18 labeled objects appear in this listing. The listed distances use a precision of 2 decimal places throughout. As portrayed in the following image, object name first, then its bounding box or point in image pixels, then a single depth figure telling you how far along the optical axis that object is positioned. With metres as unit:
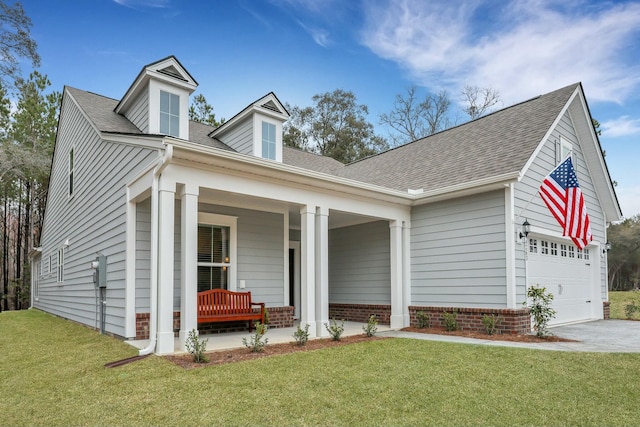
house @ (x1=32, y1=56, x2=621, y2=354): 6.96
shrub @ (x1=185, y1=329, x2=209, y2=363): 5.52
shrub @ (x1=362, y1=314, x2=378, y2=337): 7.89
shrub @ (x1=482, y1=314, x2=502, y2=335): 7.95
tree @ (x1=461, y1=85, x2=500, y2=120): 25.05
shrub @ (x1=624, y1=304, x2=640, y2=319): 11.88
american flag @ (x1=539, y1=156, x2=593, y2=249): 8.04
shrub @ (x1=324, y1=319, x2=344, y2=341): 7.32
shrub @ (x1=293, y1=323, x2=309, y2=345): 6.91
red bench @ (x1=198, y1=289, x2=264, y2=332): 7.89
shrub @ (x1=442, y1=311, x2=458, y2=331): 8.62
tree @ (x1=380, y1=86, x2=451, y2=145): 26.61
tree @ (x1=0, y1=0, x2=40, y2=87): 10.91
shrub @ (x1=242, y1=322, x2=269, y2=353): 6.23
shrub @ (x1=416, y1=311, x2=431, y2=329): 9.18
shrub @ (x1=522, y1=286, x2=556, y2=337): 7.77
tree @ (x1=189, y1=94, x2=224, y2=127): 25.16
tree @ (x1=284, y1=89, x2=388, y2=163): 28.92
